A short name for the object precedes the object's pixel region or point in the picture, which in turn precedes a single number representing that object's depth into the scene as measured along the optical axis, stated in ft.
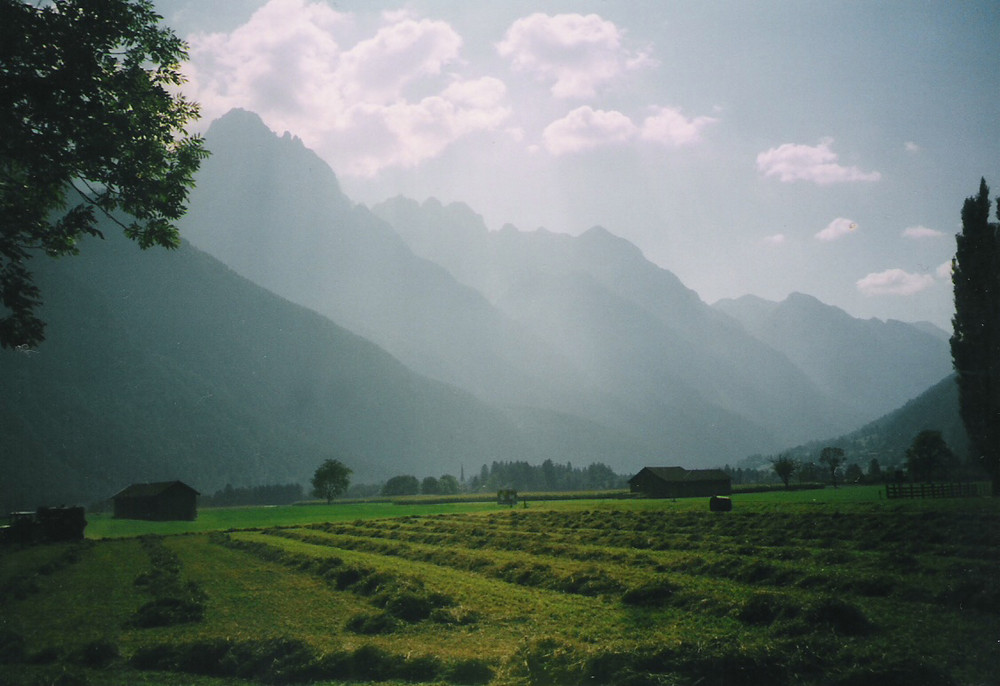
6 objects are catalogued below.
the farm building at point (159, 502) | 322.96
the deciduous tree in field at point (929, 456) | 342.44
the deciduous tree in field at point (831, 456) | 438.32
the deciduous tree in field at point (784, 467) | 365.92
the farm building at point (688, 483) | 350.84
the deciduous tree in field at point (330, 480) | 523.70
